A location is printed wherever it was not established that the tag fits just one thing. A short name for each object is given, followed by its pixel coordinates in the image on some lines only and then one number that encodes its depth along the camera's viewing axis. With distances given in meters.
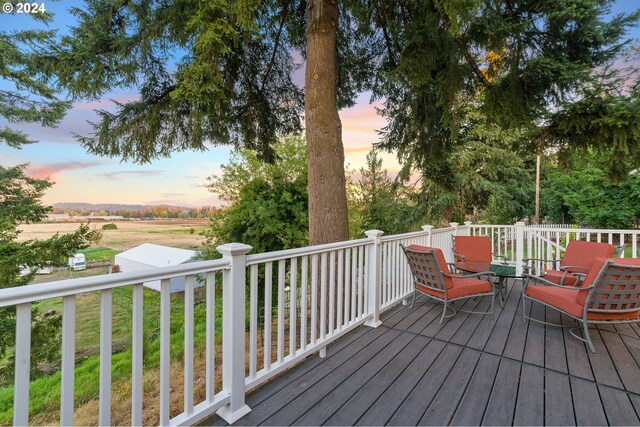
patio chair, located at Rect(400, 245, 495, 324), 3.41
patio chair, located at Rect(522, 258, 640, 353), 2.67
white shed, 13.29
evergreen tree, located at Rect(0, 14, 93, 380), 5.66
